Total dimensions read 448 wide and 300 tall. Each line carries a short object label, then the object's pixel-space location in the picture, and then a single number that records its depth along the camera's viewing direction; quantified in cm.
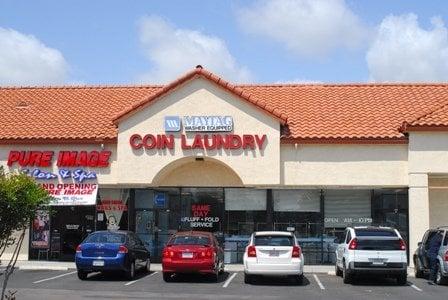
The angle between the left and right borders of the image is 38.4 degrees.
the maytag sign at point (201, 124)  2519
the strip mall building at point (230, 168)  2486
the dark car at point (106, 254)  1936
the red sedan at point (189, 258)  1923
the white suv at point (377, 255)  1873
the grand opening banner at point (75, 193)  2570
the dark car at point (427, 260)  1864
